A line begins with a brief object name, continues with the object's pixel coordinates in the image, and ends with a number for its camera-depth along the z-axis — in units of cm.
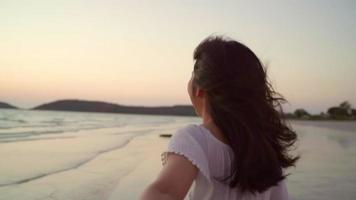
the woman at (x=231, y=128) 159
